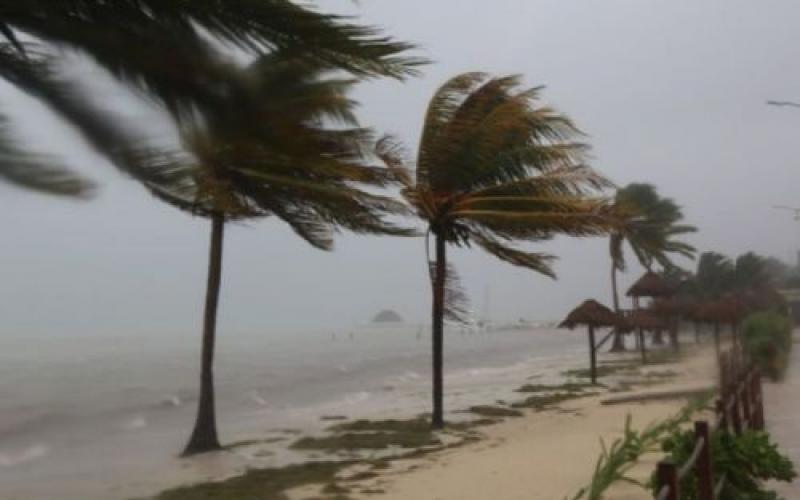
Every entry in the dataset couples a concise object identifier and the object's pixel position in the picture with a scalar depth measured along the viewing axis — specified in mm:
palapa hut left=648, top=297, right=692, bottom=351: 35938
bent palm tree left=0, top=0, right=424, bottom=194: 3416
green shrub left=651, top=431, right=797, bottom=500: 5375
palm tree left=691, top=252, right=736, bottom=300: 50688
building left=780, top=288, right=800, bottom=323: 45125
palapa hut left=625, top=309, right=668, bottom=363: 31188
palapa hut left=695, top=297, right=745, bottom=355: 28188
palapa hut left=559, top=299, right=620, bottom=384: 22906
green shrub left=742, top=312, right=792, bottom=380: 15930
